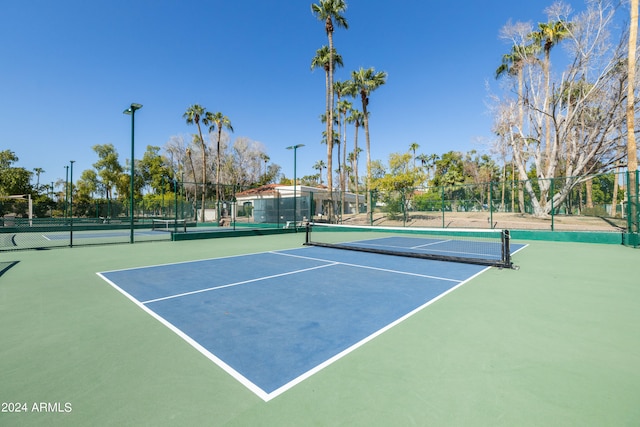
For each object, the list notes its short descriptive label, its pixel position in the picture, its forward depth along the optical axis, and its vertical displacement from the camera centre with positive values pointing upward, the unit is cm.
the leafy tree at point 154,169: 5485 +781
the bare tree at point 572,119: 2042 +692
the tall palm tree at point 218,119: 3994 +1231
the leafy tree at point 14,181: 3894 +405
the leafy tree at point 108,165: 5122 +787
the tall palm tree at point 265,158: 5667 +1005
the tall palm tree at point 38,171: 7956 +1076
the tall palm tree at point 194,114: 3900 +1275
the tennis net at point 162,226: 2477 -140
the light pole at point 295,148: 1941 +419
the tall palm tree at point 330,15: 2459 +1623
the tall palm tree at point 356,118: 4003 +1275
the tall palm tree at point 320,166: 8289 +1248
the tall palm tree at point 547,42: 2258 +1303
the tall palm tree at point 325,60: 2772 +1420
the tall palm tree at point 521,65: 2436 +1254
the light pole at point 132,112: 1306 +443
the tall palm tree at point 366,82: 3056 +1318
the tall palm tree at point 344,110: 3912 +1346
